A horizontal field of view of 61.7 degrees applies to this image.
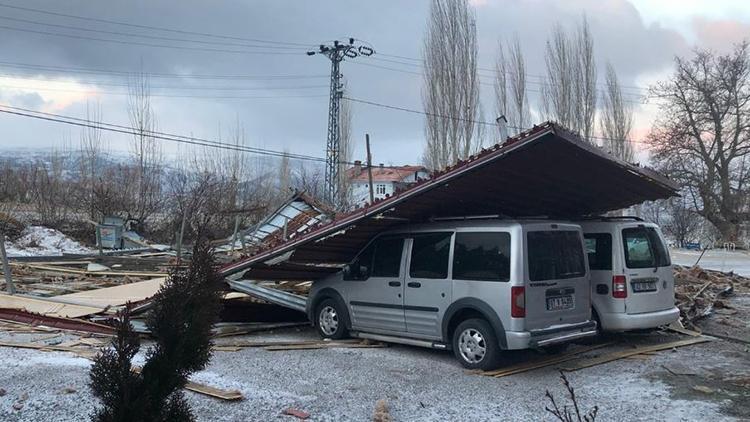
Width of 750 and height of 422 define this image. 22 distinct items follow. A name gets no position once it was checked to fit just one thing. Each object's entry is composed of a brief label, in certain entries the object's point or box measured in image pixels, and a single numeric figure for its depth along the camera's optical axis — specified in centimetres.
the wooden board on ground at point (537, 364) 759
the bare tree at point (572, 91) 4438
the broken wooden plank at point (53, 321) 971
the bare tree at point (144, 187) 3409
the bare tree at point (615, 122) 4875
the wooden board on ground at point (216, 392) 622
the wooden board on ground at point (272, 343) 923
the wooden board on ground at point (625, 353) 810
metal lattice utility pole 3192
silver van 753
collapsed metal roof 782
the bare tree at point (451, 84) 3922
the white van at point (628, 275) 870
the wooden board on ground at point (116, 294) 1141
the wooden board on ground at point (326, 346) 898
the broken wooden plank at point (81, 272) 1605
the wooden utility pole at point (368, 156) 2424
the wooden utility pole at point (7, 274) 1175
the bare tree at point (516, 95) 4303
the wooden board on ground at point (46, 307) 1048
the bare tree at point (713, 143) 4256
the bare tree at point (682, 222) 4681
